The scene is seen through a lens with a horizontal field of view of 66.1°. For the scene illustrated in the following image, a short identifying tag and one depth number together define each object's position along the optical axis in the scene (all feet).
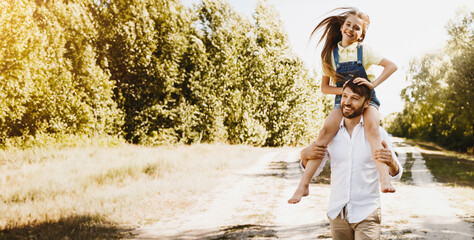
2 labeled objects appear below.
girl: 9.48
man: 8.70
